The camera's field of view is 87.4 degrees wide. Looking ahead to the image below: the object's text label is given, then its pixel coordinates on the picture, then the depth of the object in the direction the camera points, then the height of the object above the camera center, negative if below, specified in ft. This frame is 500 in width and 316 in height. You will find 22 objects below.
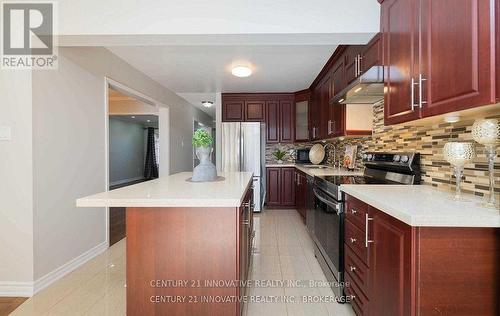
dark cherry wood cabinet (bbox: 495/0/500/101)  3.18 +1.39
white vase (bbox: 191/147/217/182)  6.66 -0.30
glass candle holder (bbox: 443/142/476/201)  4.13 +0.03
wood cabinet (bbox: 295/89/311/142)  16.20 +2.63
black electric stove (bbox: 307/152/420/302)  6.32 -1.10
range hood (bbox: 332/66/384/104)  6.21 +1.80
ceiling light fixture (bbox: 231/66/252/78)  11.54 +3.85
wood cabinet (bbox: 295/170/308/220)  12.43 -1.89
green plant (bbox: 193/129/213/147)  6.52 +0.44
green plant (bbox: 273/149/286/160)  17.16 +0.15
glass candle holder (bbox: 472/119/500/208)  3.63 +0.26
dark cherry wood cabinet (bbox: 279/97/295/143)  16.92 +2.29
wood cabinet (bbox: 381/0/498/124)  3.39 +1.61
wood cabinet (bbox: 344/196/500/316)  3.36 -1.50
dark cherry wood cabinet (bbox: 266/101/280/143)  16.94 +1.90
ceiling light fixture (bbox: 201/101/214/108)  20.51 +4.26
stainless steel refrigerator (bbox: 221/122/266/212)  15.83 +0.45
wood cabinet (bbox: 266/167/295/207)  16.21 -1.91
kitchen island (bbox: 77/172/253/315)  4.76 -1.85
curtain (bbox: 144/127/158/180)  36.19 -0.33
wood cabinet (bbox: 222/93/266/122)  16.97 +3.15
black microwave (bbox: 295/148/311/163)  16.69 +0.08
